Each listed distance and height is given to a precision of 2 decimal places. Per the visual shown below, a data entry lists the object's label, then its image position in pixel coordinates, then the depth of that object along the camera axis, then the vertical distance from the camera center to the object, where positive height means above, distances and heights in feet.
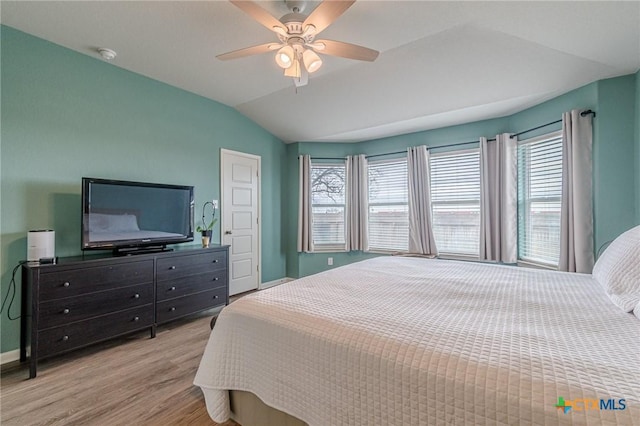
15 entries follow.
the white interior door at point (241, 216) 12.75 -0.06
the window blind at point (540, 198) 9.78 +0.53
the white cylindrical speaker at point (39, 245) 6.91 -0.71
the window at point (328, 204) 15.40 +0.57
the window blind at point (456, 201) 12.14 +0.53
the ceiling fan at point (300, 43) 5.28 +3.78
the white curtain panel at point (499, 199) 10.98 +0.55
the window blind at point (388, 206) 13.97 +0.40
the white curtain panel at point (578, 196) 8.40 +0.49
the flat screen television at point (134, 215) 7.99 +0.02
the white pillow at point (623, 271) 4.21 -1.03
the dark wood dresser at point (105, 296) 6.73 -2.30
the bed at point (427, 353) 2.55 -1.54
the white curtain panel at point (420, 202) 12.76 +0.52
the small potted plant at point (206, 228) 10.63 -0.55
